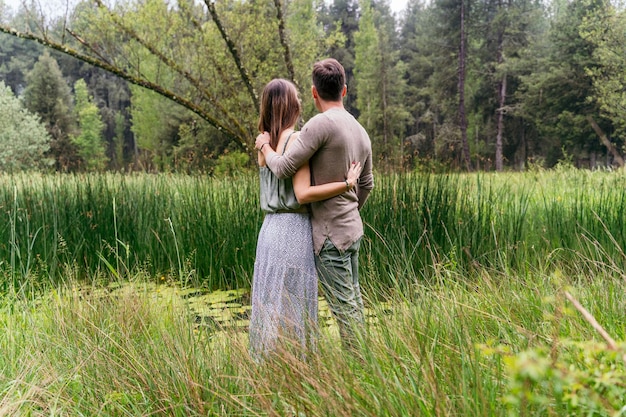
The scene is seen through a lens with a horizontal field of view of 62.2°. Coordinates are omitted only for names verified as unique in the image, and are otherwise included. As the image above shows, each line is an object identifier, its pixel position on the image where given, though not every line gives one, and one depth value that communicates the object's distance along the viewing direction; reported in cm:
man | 236
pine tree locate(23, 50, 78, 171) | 3684
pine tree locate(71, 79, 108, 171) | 3966
